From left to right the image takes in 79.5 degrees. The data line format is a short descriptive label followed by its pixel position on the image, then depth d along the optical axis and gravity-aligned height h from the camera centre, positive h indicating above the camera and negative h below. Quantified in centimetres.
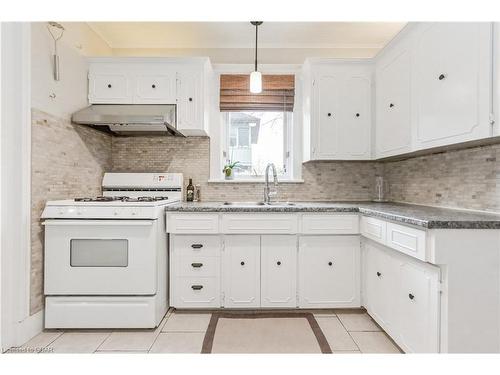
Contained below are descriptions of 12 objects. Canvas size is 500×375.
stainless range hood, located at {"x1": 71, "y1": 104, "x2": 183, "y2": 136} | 258 +60
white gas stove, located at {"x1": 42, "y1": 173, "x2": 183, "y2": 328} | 216 -58
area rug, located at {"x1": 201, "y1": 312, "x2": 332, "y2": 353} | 199 -106
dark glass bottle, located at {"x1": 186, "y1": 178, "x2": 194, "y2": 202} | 314 -7
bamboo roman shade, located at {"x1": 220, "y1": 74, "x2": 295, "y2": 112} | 328 +102
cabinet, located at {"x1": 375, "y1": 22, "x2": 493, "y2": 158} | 156 +64
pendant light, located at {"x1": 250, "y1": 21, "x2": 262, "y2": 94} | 270 +94
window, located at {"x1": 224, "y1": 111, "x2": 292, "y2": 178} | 340 +51
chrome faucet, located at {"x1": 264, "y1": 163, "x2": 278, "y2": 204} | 294 -3
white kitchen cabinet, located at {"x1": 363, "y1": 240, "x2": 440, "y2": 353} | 159 -69
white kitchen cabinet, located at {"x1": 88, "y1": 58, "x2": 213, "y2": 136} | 284 +97
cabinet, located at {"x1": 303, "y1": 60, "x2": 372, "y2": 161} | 287 +74
